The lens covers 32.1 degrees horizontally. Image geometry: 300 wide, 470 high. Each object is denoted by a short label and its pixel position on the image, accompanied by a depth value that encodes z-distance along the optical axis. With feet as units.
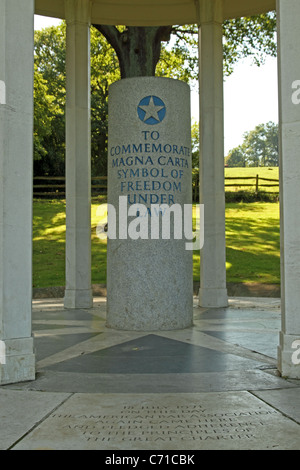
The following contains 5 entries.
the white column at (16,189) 21.27
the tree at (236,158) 348.63
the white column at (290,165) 22.07
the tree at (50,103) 120.88
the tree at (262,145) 360.28
